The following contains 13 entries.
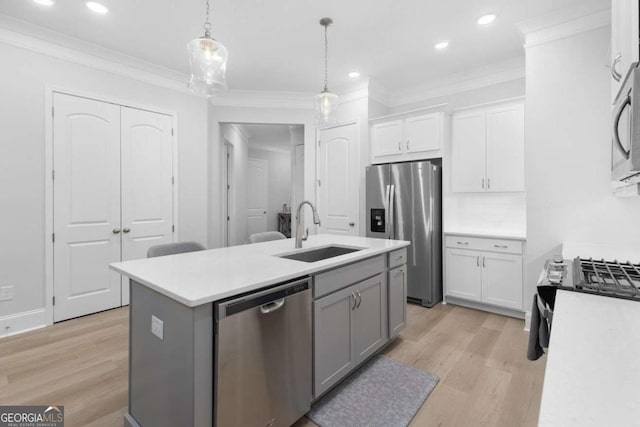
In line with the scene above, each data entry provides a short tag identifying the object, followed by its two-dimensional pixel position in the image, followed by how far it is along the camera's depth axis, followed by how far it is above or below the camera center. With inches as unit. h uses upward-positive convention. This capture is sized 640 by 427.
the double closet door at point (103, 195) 120.6 +7.9
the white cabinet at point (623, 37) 36.2 +24.6
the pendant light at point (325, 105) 108.5 +39.2
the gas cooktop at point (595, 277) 46.1 -11.4
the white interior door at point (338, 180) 169.8 +19.1
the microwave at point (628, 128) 33.0 +10.7
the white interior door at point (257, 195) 294.2 +18.5
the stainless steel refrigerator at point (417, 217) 139.9 -1.9
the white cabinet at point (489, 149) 128.6 +28.8
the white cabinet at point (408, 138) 144.6 +38.2
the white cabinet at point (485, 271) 123.1 -25.2
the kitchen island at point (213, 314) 48.1 -21.0
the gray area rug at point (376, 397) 67.9 -46.0
